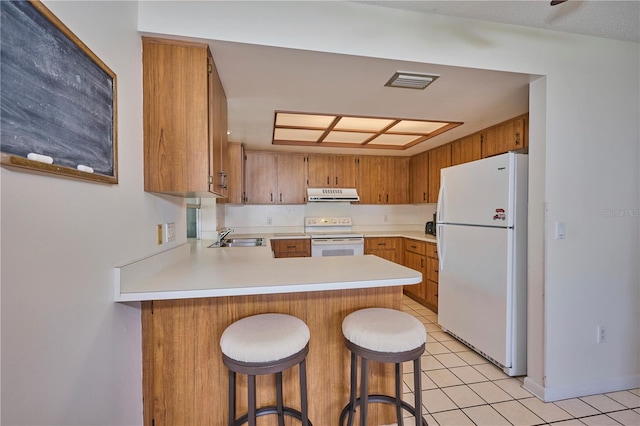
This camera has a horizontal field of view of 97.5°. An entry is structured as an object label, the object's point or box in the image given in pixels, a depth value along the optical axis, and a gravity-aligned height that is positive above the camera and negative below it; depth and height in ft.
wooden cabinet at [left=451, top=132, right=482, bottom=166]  10.40 +2.36
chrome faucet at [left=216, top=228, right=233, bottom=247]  9.93 -1.02
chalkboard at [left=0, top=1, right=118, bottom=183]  2.17 +1.07
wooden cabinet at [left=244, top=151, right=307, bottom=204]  14.02 +1.63
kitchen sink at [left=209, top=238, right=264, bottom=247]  10.64 -1.26
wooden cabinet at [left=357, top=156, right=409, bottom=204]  15.25 +1.64
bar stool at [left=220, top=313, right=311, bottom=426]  3.59 -1.83
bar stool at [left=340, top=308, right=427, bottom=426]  3.90 -1.90
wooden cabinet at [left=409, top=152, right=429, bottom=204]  14.01 +1.64
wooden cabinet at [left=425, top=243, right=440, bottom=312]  11.32 -2.75
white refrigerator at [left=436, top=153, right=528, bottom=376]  7.00 -1.32
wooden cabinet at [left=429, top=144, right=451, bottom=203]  12.37 +2.08
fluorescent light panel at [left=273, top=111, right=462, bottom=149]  9.52 +3.08
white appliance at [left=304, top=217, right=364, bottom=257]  13.32 -1.49
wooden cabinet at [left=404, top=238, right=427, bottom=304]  12.35 -2.38
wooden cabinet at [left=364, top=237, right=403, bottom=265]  14.10 -1.89
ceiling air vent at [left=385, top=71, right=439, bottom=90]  6.00 +2.87
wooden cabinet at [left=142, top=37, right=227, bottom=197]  4.80 +1.63
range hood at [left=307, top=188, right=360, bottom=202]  14.16 +0.78
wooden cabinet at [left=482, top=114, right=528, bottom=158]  8.42 +2.35
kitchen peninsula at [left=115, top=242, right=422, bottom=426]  4.20 -1.86
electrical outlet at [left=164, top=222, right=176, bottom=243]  5.70 -0.46
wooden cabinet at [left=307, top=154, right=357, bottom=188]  14.69 +2.07
